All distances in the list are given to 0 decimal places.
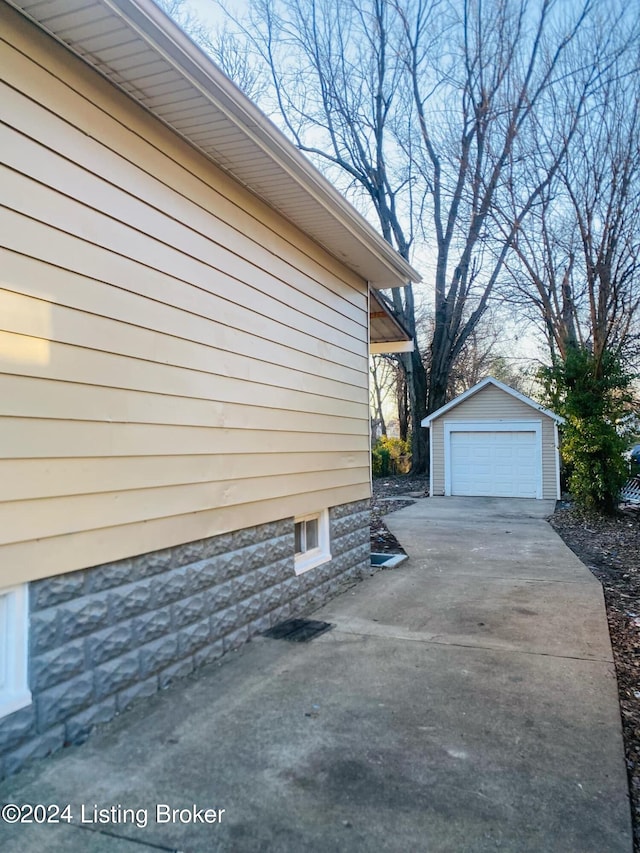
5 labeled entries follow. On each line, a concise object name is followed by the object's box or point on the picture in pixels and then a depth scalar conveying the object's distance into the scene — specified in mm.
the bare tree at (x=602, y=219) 11148
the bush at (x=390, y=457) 22453
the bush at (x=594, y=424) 11148
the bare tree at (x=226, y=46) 10586
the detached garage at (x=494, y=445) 15211
